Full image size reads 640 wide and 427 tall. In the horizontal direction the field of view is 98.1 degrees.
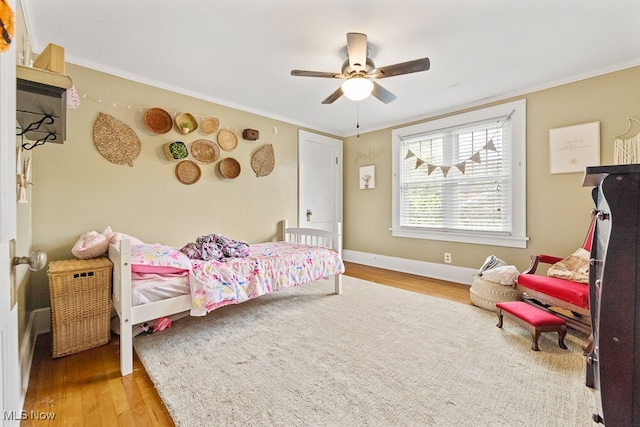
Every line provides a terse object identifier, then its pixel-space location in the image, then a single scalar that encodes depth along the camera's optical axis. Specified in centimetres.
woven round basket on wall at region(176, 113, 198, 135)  311
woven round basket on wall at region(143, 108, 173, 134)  292
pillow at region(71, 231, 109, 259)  223
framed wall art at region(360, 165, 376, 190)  472
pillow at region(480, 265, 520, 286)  275
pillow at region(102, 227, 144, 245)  235
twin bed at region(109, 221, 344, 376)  180
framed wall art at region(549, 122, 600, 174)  274
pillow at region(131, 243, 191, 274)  199
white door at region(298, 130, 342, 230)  452
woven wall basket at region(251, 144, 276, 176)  388
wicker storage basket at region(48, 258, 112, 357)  190
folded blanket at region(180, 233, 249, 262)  251
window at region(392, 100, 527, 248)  328
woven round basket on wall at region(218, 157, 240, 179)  351
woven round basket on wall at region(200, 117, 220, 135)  333
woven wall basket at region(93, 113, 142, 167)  265
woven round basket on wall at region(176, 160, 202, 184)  316
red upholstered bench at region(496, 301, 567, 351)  199
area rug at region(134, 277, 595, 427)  140
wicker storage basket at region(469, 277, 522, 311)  272
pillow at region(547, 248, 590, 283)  230
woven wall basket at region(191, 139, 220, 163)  328
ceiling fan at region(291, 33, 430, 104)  203
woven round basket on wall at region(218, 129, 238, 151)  350
